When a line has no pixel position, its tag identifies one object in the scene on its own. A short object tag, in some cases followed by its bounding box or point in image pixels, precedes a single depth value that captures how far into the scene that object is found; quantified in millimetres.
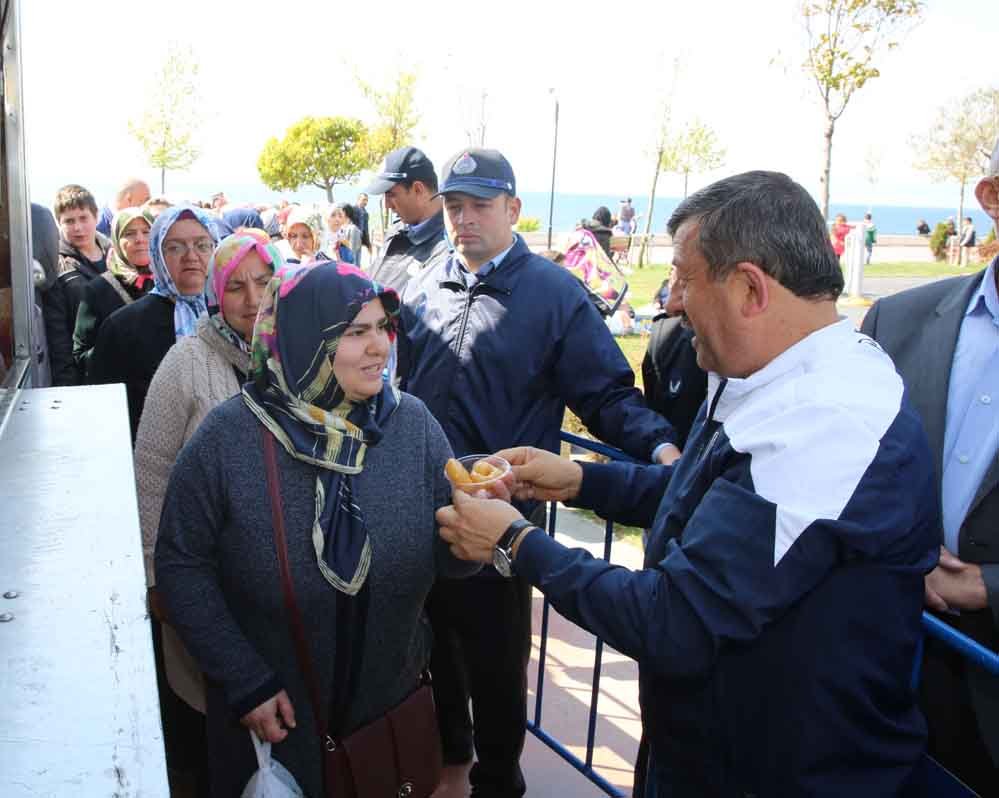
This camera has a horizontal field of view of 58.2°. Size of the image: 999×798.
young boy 4766
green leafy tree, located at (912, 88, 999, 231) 39750
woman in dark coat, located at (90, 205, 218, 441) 3484
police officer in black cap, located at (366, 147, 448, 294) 4934
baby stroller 9633
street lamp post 24000
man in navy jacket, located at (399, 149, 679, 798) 3064
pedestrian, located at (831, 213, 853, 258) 20859
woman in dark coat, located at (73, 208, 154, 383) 4457
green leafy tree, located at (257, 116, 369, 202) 41094
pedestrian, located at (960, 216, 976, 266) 27873
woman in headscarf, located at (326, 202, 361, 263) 9531
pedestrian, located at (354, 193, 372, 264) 11406
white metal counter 879
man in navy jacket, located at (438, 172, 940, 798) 1484
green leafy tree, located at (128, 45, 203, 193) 29500
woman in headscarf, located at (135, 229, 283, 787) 2660
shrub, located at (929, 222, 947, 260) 31031
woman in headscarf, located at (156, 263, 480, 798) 2189
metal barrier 1797
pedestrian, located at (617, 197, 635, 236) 29683
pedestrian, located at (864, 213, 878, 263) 27741
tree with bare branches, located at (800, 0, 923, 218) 15336
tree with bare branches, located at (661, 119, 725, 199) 33438
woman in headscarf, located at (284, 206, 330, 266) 7984
